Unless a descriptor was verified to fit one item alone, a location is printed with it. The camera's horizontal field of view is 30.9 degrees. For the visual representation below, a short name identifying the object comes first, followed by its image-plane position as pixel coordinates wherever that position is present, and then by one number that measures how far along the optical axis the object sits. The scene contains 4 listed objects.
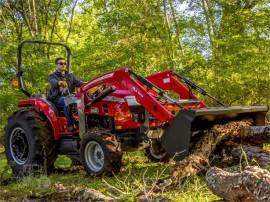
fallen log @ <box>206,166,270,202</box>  3.30
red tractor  6.89
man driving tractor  8.23
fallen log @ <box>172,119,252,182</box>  5.86
